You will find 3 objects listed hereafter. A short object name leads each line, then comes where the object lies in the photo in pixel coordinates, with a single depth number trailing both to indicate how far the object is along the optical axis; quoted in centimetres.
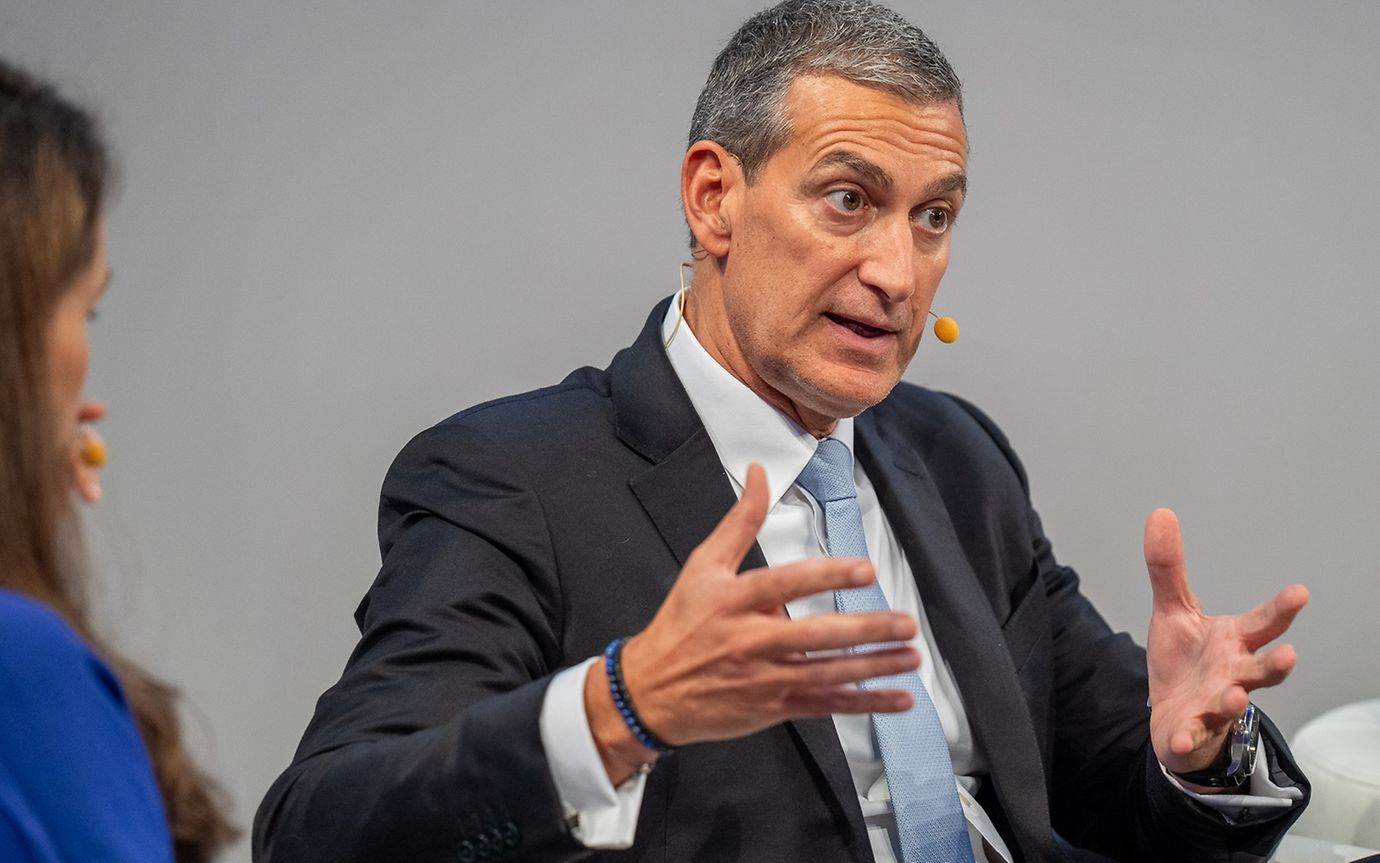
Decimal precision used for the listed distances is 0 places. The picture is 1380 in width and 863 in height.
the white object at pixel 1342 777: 367
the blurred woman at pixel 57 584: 304
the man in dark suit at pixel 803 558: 336
